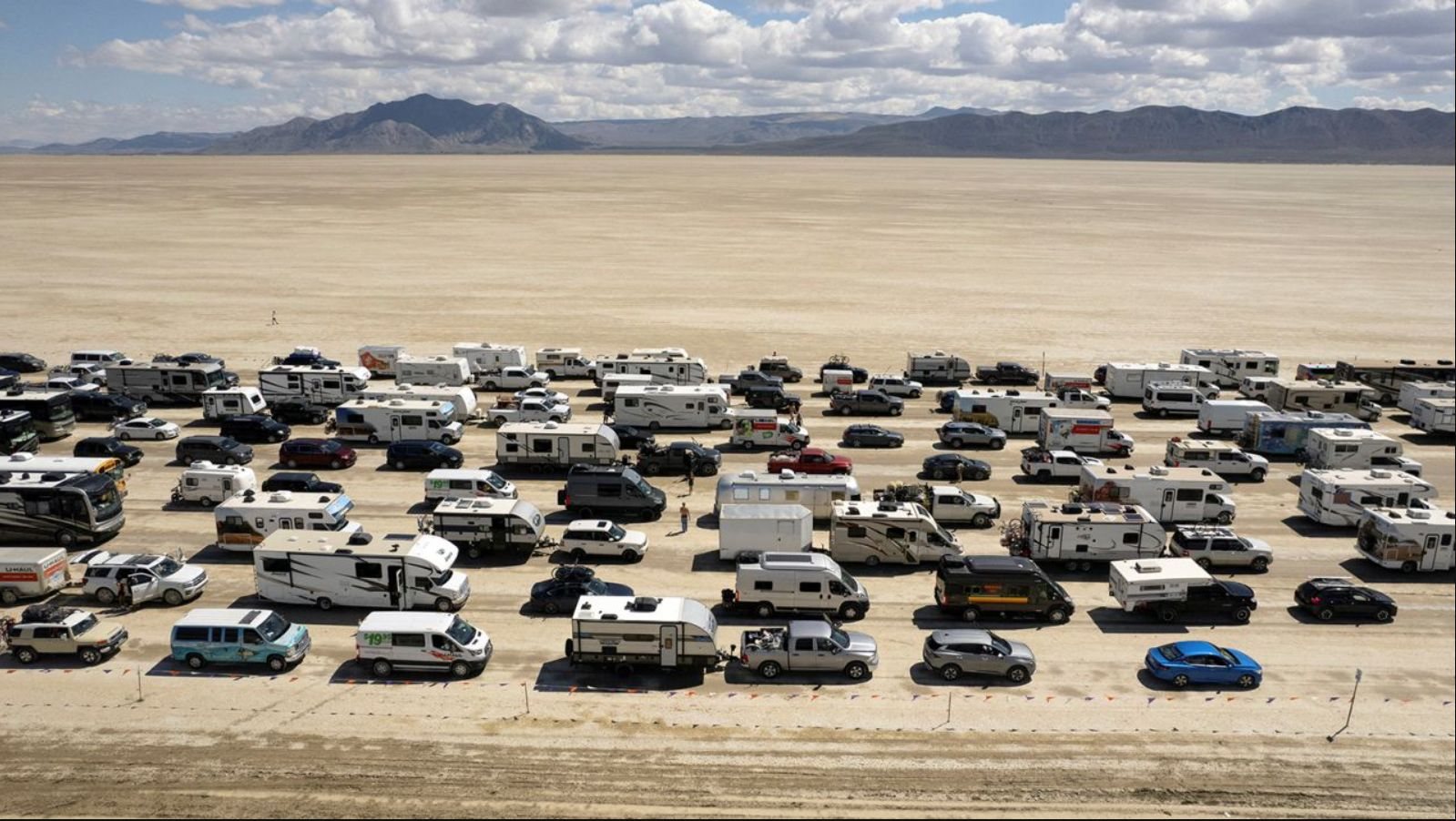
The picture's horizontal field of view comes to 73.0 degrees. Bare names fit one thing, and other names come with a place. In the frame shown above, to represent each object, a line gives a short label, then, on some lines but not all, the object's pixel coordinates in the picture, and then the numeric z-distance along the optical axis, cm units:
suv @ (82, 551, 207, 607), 3291
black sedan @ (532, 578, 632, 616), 3278
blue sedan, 2811
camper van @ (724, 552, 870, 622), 3262
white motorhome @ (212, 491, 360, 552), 3731
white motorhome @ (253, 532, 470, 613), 3250
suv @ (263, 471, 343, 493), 4303
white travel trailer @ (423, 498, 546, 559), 3750
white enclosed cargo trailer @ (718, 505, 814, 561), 3681
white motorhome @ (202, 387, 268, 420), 5597
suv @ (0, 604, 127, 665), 2873
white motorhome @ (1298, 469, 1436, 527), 4106
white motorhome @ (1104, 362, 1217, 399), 6300
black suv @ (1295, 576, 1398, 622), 3256
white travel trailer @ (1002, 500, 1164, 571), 3675
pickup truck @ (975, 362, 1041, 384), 6719
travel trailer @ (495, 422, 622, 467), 4784
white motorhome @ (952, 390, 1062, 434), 5588
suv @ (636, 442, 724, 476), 4828
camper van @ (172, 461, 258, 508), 4234
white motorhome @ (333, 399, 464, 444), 5225
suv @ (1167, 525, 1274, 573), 3694
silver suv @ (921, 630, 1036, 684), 2845
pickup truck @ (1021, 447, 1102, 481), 4812
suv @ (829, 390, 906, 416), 6012
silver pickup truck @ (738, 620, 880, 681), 2859
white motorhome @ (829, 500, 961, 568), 3694
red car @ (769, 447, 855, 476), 4734
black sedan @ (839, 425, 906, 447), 5362
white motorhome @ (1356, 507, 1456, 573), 3628
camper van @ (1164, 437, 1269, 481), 4794
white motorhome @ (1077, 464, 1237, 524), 4169
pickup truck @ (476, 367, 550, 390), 6500
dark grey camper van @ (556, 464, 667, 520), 4203
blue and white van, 2856
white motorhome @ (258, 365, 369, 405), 5847
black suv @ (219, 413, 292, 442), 5256
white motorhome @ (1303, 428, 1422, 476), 4769
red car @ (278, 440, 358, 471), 4825
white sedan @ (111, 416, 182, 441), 5259
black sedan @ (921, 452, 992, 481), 4796
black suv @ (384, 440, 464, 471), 4841
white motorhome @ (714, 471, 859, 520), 4059
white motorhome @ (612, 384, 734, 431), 5581
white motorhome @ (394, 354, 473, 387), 6241
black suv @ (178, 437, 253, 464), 4819
